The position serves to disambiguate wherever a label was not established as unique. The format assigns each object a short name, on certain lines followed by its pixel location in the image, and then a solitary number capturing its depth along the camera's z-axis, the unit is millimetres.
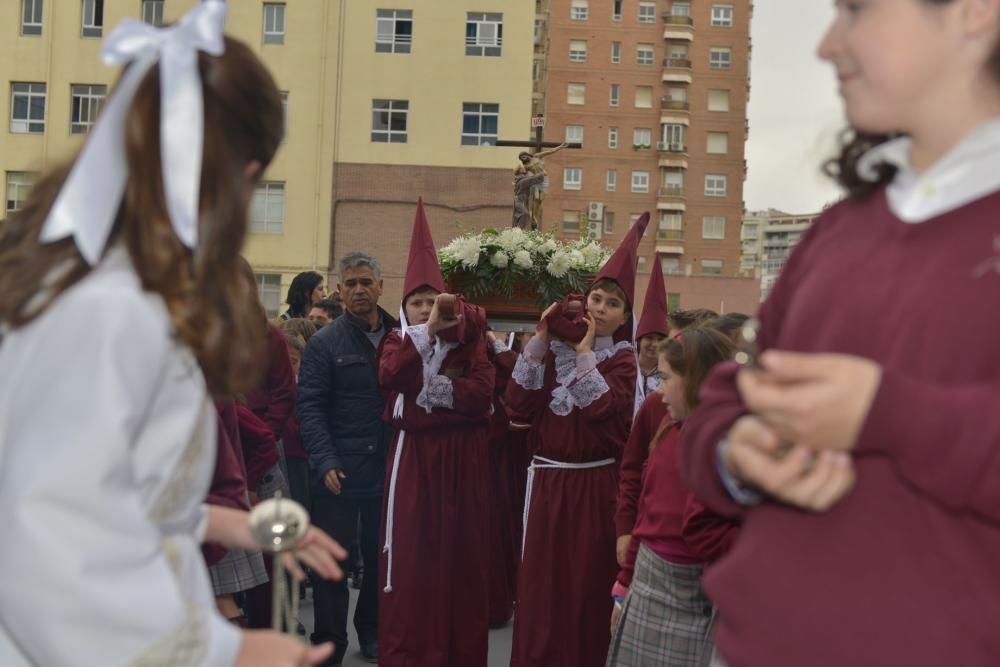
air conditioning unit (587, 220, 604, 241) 52500
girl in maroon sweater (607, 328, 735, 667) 4332
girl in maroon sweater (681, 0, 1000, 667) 1522
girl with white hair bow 1659
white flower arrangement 7746
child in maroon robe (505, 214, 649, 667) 6219
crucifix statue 11672
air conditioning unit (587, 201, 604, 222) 51938
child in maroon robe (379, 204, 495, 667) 6355
